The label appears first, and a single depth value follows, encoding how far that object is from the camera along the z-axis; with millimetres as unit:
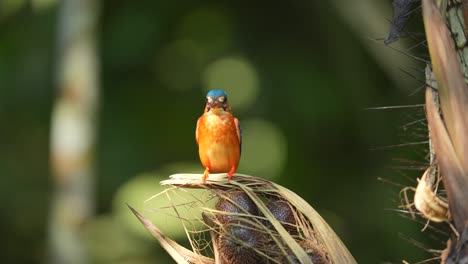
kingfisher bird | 7180
